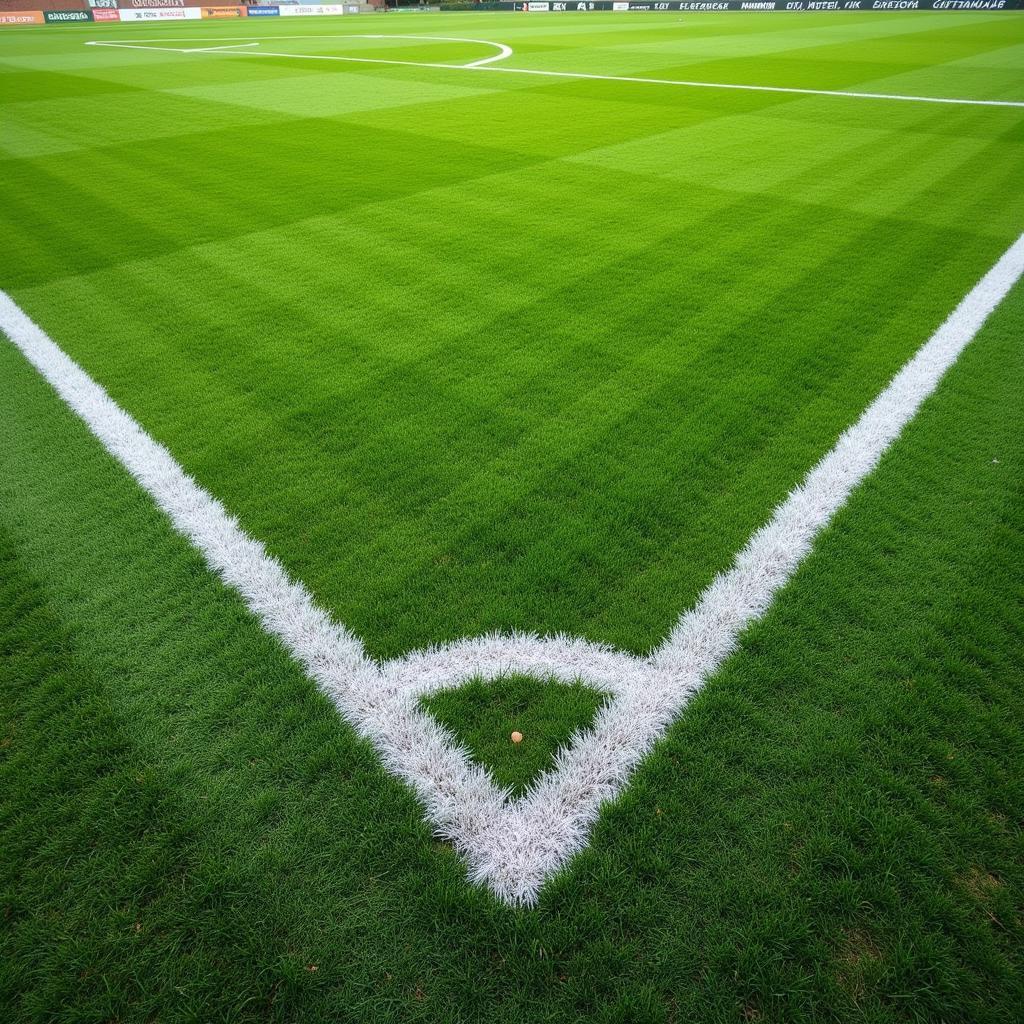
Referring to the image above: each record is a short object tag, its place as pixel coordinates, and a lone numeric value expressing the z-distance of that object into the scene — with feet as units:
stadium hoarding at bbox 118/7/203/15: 124.98
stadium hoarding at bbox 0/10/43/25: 118.01
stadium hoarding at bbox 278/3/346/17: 145.07
